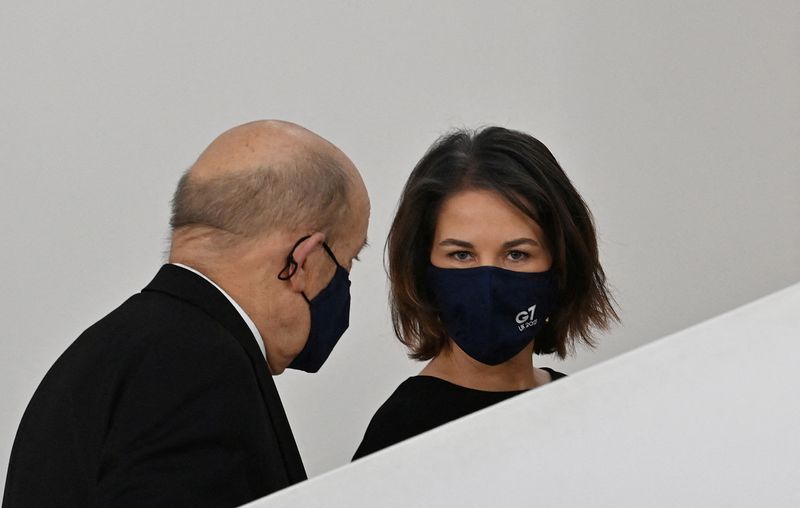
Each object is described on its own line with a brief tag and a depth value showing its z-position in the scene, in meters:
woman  3.92
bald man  3.47
